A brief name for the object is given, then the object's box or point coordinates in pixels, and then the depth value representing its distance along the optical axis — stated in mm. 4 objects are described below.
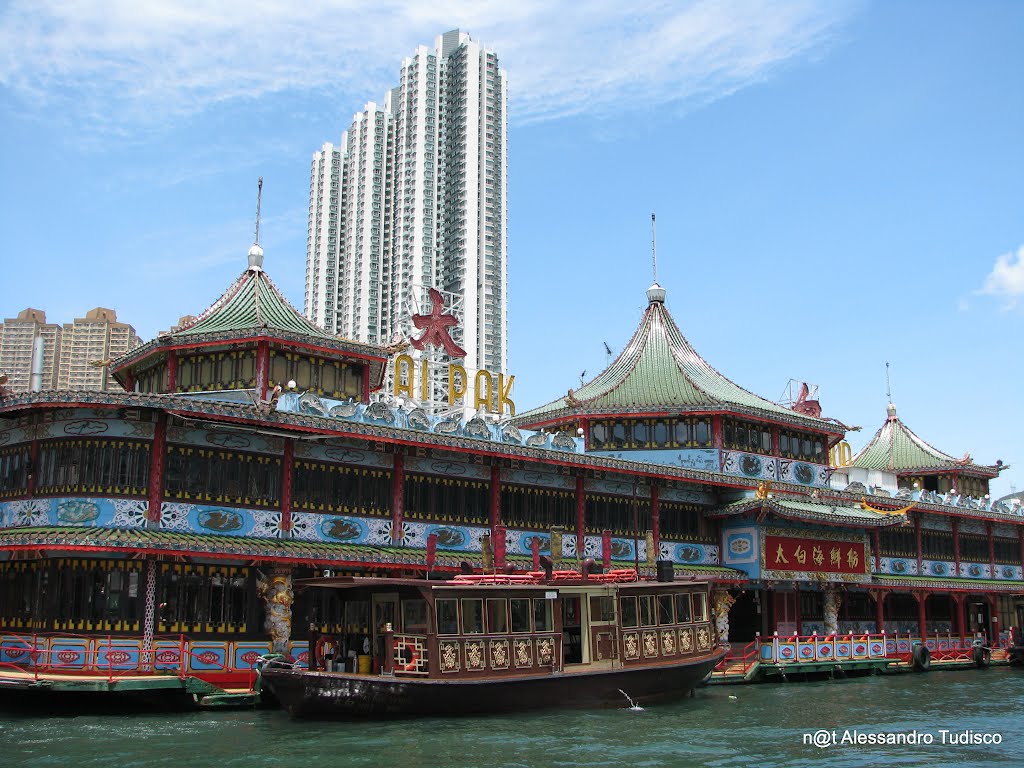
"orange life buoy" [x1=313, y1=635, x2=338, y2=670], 26016
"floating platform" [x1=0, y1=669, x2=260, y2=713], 24000
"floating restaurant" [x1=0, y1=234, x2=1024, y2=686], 26891
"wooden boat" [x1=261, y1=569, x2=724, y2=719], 24188
